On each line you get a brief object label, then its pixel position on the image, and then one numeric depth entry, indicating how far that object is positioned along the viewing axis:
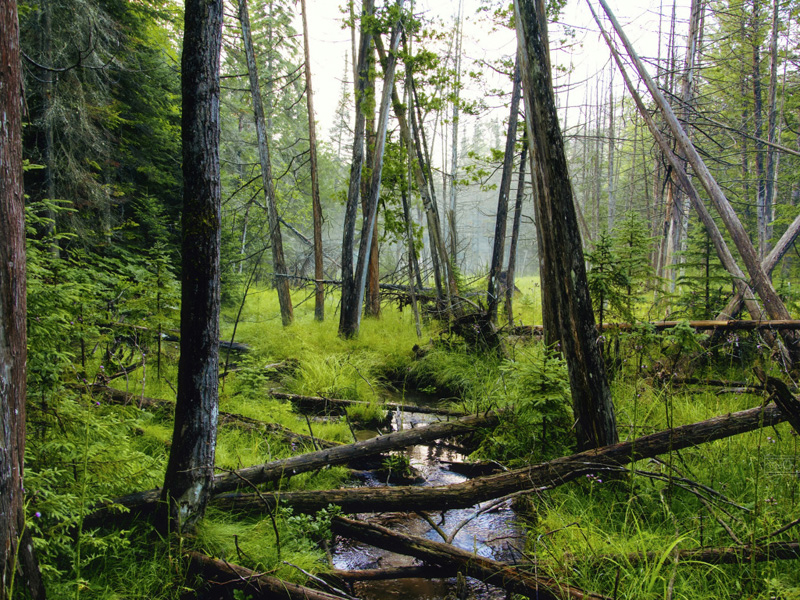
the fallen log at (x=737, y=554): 2.13
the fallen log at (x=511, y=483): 3.02
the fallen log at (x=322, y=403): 5.81
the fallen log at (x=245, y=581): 2.31
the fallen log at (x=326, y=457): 2.73
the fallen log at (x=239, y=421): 4.30
